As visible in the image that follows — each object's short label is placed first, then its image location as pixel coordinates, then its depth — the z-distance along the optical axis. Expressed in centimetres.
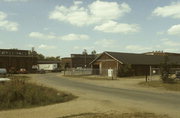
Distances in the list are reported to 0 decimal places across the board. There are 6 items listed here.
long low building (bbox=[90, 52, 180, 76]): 5247
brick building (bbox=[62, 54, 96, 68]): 9594
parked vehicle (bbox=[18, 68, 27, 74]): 7306
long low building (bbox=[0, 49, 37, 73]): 7675
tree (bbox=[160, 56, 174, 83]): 3322
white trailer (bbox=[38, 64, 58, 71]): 9100
